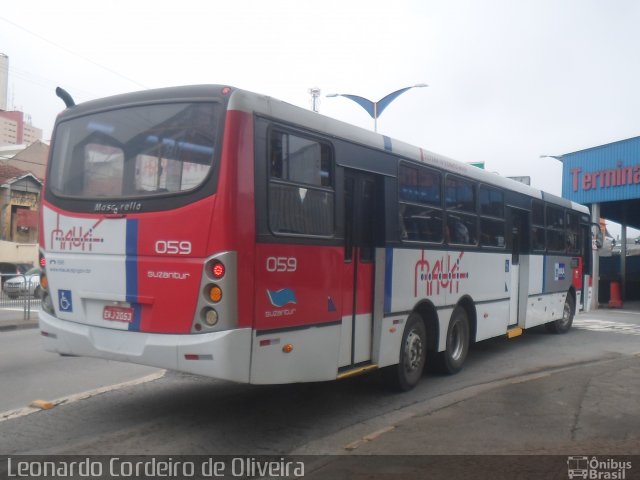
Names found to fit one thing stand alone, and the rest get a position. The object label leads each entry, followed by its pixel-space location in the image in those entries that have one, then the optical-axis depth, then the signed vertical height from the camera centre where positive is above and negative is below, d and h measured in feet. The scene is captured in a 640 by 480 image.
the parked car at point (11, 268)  97.79 -2.69
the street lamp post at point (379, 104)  74.95 +18.68
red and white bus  17.47 +0.55
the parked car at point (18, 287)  60.36 -3.59
